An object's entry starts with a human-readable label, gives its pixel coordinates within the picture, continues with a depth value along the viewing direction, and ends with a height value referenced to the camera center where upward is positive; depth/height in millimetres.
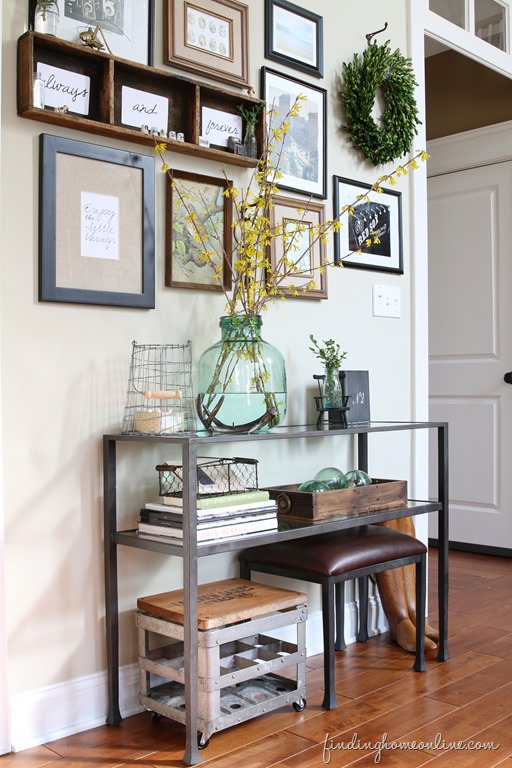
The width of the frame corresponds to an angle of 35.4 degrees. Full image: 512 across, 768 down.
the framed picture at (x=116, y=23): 2053 +1001
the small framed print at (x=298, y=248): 2557 +496
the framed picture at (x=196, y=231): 2289 +496
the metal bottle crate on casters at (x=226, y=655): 1935 -682
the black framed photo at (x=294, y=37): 2568 +1195
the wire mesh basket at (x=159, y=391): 2078 +25
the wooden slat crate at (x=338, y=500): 2240 -297
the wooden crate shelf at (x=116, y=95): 1946 +838
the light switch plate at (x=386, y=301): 2950 +365
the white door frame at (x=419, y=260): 3082 +536
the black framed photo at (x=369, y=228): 2807 +621
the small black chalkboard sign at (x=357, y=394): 2611 +16
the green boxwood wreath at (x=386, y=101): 2795 +1055
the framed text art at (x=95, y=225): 2014 +465
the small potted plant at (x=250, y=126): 2430 +834
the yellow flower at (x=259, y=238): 2344 +492
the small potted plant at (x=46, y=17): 1948 +939
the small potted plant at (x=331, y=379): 2587 +65
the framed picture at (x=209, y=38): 2275 +1067
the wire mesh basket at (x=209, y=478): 2047 -207
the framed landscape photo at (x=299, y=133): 2571 +887
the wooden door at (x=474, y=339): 4133 +312
